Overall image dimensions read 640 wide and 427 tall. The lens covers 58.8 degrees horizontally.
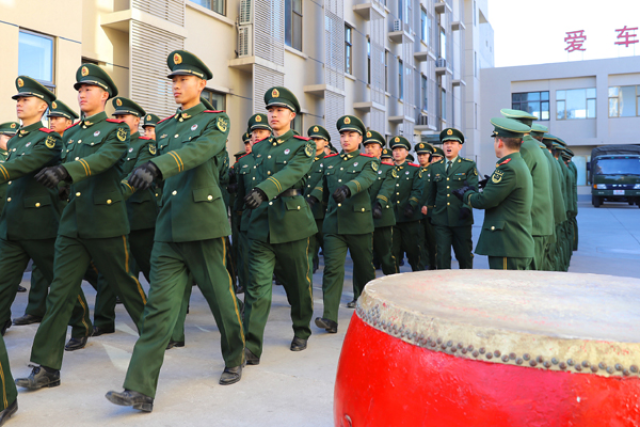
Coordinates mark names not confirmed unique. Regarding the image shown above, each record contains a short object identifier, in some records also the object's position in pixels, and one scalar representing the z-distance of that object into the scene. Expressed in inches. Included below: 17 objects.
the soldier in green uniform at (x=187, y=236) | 127.0
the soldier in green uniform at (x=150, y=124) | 296.0
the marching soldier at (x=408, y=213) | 339.6
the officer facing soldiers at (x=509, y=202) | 177.0
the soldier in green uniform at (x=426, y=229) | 363.9
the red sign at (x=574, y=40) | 1669.5
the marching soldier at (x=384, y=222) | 264.7
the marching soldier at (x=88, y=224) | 140.8
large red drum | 57.4
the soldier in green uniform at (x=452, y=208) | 285.6
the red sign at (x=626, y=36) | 1616.6
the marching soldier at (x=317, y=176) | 282.4
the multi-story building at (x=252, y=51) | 340.5
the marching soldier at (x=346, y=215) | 204.7
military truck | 1018.7
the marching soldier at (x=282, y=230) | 165.9
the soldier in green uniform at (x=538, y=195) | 197.5
